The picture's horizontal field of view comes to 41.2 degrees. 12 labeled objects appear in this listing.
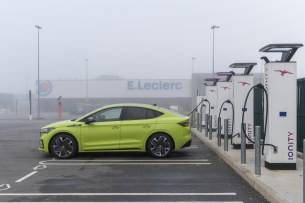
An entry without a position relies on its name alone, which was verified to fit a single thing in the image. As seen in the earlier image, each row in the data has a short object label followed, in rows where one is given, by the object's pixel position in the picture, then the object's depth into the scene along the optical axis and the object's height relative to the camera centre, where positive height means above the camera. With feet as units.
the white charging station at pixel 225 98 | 47.66 +0.04
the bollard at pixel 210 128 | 47.52 -3.40
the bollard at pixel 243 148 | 29.53 -3.62
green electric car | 36.27 -3.12
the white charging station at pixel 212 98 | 59.36 +0.19
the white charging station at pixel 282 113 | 28.12 -0.95
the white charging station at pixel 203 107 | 65.08 -1.32
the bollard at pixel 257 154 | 25.92 -3.54
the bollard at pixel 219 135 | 41.62 -3.69
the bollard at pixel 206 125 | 53.52 -3.46
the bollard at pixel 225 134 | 35.70 -3.22
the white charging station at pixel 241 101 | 38.86 -0.16
